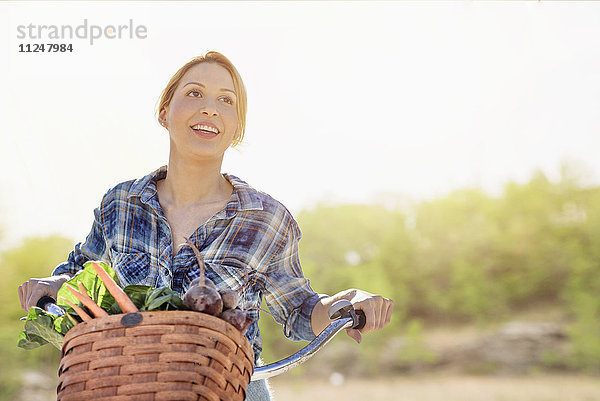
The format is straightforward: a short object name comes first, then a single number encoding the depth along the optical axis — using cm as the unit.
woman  136
